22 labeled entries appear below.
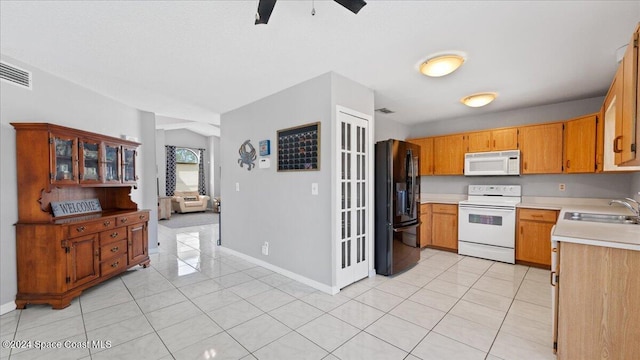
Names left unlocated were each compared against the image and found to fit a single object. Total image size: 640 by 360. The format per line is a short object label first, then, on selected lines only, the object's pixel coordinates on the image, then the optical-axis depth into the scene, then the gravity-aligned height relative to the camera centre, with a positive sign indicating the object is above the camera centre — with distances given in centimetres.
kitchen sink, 242 -44
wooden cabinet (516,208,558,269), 357 -88
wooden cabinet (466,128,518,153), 409 +60
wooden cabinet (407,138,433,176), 499 +41
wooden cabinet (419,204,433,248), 458 -92
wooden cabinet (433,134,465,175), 461 +39
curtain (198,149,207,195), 1023 -10
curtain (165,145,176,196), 939 +21
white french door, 289 -28
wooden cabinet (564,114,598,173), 338 +42
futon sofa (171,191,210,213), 902 -91
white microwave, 403 +21
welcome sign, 279 -36
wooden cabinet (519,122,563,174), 372 +41
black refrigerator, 333 -43
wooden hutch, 252 -48
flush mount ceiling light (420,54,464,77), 239 +108
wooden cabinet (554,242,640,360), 148 -79
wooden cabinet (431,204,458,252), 443 -91
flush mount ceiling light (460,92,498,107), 337 +103
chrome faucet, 217 -31
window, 977 +29
